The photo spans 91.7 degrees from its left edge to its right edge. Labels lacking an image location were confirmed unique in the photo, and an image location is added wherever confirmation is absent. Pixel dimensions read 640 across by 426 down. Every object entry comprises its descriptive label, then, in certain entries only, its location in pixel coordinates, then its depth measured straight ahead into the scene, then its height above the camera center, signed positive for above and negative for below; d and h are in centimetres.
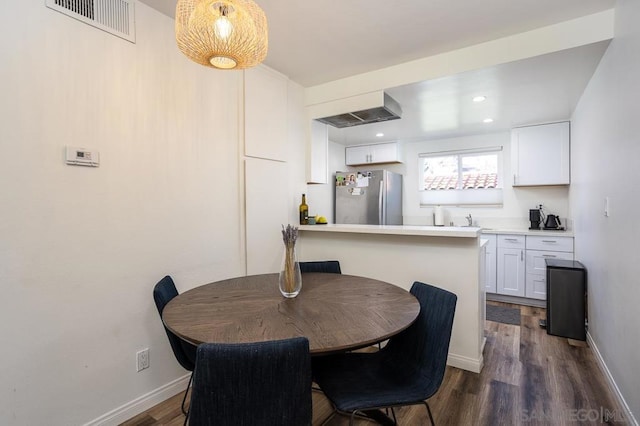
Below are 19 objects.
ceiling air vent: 161 +107
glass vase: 158 -34
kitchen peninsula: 234 -46
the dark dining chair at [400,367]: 127 -77
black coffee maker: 409 -14
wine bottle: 319 -5
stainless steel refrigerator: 433 +15
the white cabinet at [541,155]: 380 +67
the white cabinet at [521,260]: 363 -66
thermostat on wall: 161 +27
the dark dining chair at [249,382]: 86 -50
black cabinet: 283 -86
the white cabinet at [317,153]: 327 +59
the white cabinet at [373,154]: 479 +86
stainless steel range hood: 289 +91
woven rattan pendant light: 123 +72
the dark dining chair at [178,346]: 158 -72
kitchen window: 451 +47
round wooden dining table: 112 -46
